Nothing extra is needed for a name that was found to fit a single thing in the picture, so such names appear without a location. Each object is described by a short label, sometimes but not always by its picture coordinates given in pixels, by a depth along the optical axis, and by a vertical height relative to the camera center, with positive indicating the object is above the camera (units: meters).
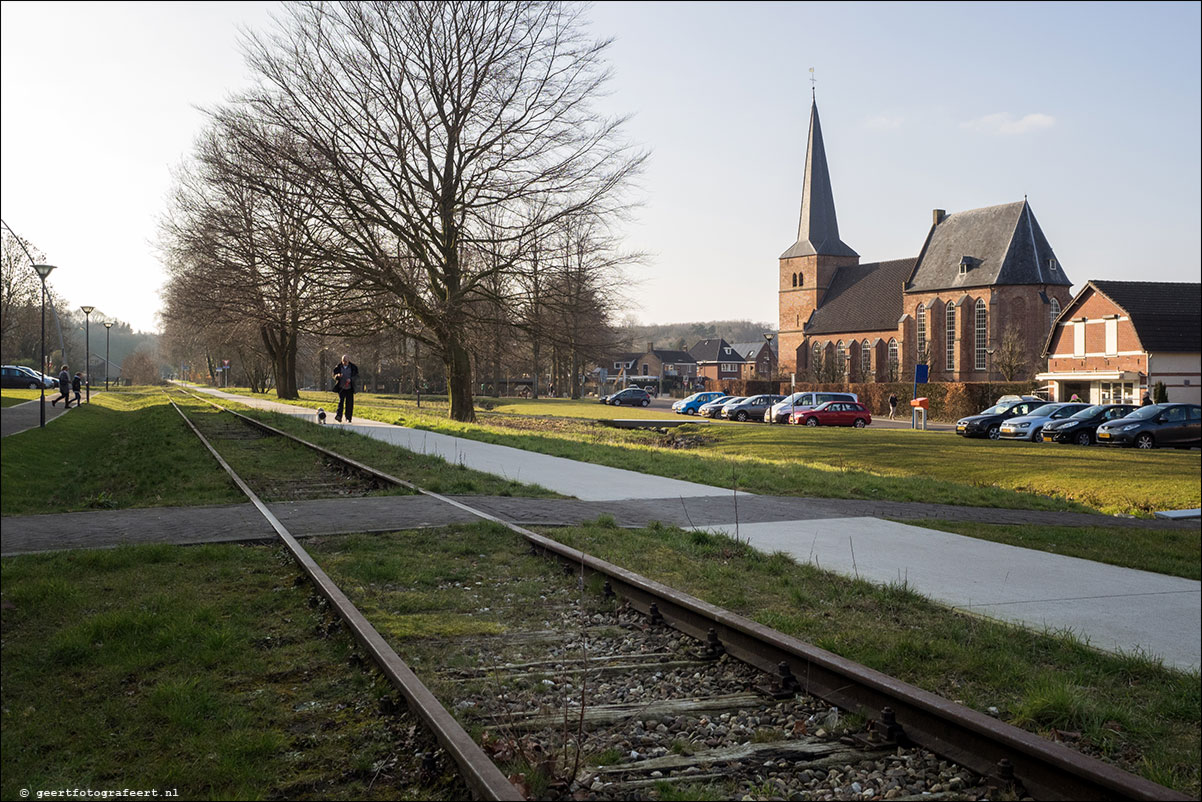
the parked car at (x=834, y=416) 42.91 -2.00
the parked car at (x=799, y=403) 43.88 -1.42
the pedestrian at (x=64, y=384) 32.49 +0.05
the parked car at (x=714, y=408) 51.44 -1.89
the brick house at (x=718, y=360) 151.38 +2.41
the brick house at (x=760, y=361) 117.97 +1.96
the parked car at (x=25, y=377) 39.16 +0.41
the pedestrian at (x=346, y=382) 28.19 -0.03
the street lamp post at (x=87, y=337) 51.94 +3.32
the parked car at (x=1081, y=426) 31.11 -1.96
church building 75.81 +6.71
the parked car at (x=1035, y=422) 33.78 -1.94
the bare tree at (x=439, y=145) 26.59 +7.05
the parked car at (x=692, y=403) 55.62 -1.75
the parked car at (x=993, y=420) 37.53 -2.03
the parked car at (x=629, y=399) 66.81 -1.63
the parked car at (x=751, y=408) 47.50 -1.77
